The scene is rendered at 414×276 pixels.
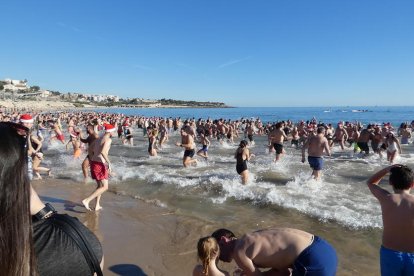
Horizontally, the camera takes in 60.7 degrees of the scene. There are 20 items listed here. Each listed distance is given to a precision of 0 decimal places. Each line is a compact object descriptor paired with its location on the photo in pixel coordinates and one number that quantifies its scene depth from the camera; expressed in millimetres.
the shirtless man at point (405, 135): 17891
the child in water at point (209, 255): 2926
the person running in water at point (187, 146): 11930
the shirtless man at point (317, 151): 9305
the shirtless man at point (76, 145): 12872
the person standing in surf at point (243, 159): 9250
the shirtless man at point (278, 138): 13008
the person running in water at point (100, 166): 6719
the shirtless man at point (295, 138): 18438
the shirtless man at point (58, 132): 14219
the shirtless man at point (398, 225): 2990
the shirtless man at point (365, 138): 14898
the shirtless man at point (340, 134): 17156
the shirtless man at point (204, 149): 13615
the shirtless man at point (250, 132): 20781
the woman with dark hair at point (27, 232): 967
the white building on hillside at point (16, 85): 116169
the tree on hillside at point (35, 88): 133300
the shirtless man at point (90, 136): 8472
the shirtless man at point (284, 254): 2760
